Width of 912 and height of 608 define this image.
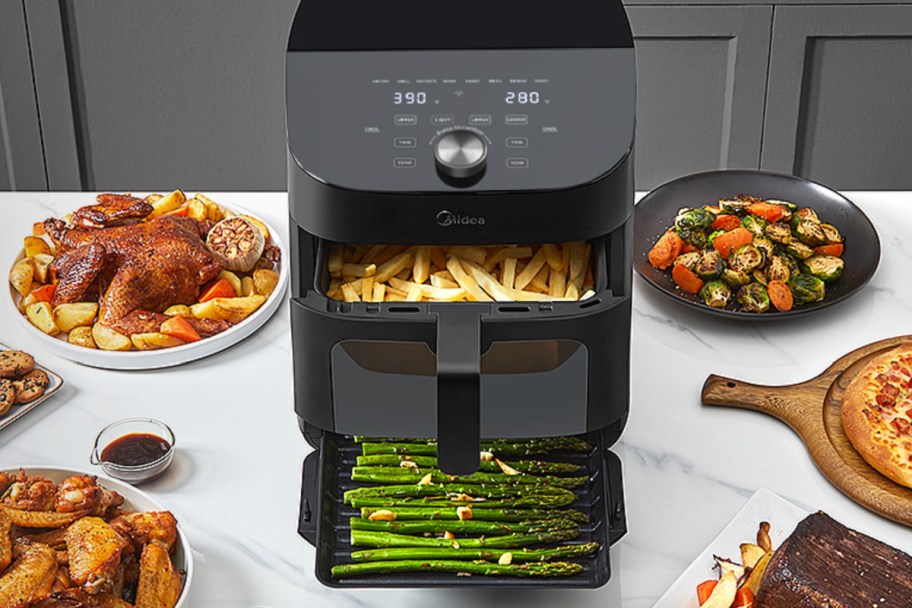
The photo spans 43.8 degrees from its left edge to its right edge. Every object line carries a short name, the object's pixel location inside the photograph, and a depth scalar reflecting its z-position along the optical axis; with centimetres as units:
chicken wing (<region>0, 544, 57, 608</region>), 119
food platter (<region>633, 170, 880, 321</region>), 191
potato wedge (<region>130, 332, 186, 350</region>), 175
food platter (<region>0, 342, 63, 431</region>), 163
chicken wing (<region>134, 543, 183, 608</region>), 124
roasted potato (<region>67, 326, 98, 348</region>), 177
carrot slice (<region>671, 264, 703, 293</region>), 189
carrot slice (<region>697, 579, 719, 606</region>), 132
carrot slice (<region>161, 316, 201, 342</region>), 177
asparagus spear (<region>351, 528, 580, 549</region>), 132
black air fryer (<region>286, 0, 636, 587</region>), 120
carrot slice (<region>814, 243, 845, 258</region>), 196
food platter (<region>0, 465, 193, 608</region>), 133
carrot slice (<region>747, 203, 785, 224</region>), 200
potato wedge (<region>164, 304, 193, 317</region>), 183
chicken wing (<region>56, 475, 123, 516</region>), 134
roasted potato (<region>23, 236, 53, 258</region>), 195
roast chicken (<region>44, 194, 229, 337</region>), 180
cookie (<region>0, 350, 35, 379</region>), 169
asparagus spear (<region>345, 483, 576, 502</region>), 138
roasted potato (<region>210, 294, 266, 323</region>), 183
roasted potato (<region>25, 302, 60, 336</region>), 179
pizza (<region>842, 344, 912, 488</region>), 152
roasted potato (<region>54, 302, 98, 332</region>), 180
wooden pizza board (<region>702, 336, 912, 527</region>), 151
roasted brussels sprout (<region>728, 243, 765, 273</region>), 188
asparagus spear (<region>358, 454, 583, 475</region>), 141
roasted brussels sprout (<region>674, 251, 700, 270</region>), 190
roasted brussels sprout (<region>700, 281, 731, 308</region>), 185
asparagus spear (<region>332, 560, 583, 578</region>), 128
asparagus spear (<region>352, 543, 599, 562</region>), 130
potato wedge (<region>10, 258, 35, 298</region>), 188
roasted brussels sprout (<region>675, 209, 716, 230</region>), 196
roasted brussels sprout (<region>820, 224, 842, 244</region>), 196
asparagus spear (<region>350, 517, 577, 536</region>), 134
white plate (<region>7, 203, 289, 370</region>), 174
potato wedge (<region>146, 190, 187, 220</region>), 204
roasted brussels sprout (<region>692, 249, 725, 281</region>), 188
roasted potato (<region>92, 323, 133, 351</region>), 175
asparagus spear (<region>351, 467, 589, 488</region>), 139
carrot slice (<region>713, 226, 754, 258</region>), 192
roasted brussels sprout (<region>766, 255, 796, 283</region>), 188
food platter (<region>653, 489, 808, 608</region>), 134
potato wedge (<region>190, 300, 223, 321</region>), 182
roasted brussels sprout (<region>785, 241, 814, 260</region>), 193
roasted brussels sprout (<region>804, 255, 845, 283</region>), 189
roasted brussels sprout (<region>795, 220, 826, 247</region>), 195
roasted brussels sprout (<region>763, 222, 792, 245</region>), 194
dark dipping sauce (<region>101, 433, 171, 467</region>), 154
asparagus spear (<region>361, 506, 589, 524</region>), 135
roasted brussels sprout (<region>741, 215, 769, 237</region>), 195
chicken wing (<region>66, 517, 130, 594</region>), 123
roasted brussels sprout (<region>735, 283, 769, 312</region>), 184
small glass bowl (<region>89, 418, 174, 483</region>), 152
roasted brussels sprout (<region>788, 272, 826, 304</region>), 186
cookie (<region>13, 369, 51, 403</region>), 167
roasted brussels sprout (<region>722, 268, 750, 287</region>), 187
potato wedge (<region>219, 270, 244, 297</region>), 190
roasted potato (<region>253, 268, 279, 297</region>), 190
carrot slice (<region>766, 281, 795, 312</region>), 183
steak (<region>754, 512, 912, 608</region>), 125
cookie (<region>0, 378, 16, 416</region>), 164
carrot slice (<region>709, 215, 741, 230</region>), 198
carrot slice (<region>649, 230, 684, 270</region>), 194
